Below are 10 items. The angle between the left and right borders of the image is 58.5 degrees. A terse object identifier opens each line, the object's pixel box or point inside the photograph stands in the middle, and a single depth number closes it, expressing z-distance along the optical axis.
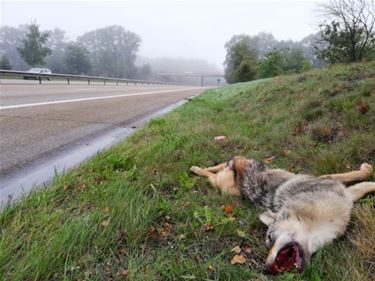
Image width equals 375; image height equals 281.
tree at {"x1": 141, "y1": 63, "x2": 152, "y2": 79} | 118.62
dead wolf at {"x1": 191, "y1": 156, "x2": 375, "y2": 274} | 2.18
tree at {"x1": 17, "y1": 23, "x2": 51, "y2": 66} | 53.75
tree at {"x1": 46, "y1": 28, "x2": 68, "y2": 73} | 88.79
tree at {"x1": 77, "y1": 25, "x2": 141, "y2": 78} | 107.34
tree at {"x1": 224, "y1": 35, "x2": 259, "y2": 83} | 42.19
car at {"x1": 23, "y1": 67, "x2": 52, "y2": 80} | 39.12
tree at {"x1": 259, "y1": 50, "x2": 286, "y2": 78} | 33.42
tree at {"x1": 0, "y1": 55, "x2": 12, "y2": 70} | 50.32
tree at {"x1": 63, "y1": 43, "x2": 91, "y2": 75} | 69.25
